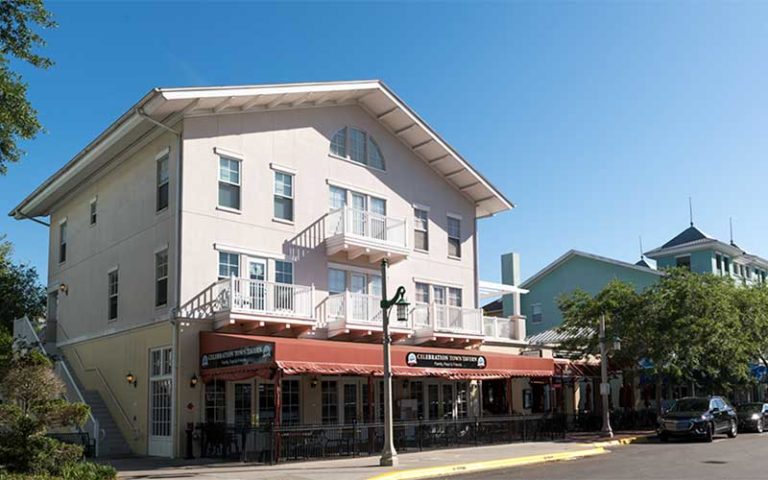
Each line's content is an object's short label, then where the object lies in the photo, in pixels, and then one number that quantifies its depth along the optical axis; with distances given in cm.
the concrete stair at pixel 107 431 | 2295
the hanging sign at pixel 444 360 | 2364
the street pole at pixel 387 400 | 1853
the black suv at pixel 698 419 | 2641
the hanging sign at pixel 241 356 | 1961
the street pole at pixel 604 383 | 2739
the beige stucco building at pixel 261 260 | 2214
